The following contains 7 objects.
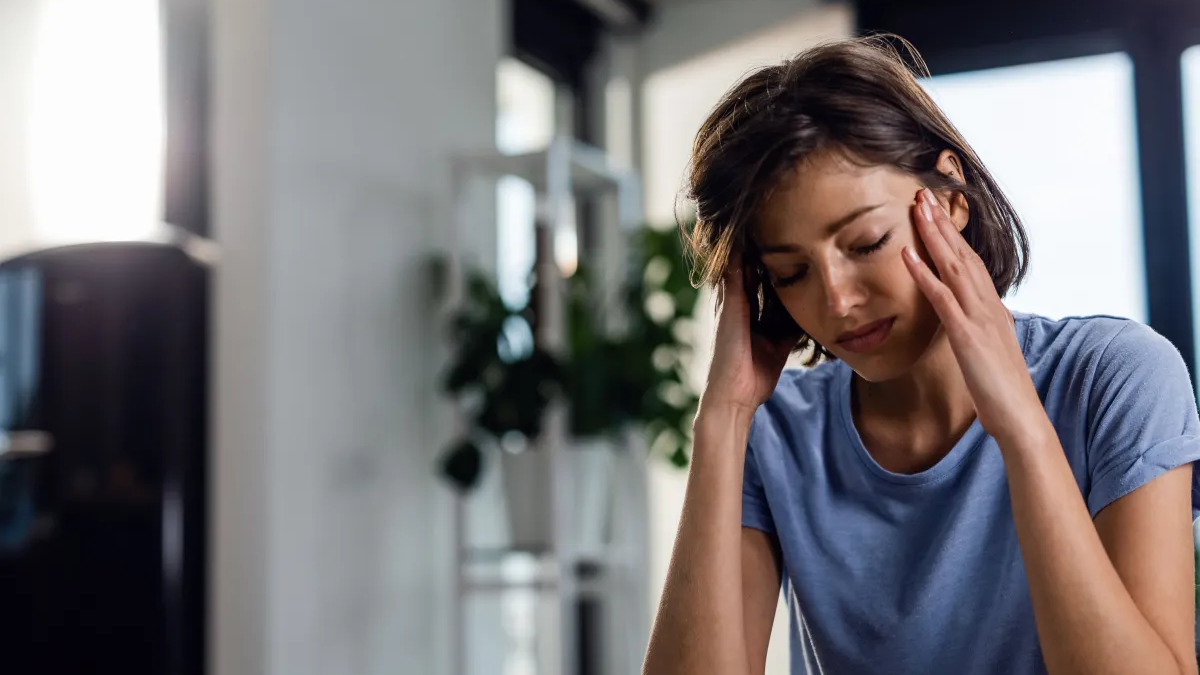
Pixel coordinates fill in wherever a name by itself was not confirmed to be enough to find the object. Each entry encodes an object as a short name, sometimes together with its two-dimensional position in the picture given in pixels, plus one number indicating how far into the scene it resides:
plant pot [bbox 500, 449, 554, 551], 2.76
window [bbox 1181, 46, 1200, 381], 3.33
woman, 0.89
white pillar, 2.29
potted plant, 2.65
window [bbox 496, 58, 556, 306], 3.34
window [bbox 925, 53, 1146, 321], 3.35
